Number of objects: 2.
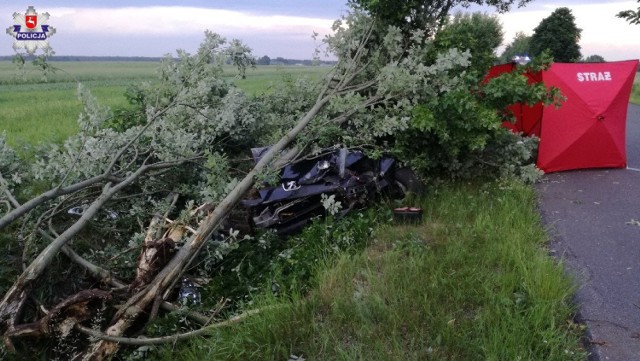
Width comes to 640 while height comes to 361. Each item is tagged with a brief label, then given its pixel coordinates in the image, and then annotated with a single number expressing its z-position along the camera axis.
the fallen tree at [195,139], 3.98
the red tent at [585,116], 6.88
